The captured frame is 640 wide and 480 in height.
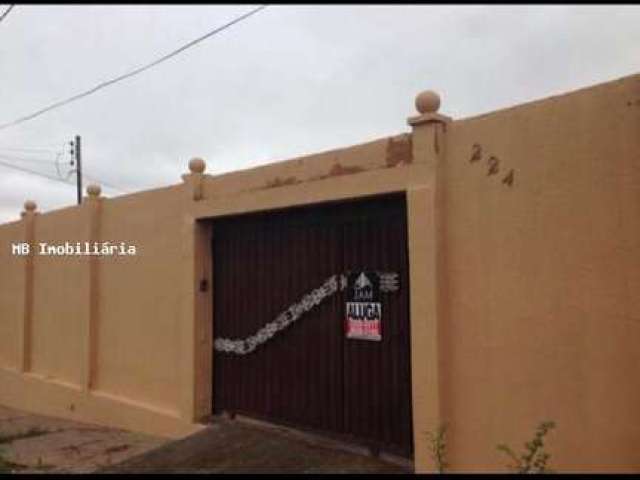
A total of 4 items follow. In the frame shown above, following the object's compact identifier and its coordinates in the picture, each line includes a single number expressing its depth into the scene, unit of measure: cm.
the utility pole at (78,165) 2835
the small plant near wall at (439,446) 511
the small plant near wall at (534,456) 454
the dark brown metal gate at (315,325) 587
